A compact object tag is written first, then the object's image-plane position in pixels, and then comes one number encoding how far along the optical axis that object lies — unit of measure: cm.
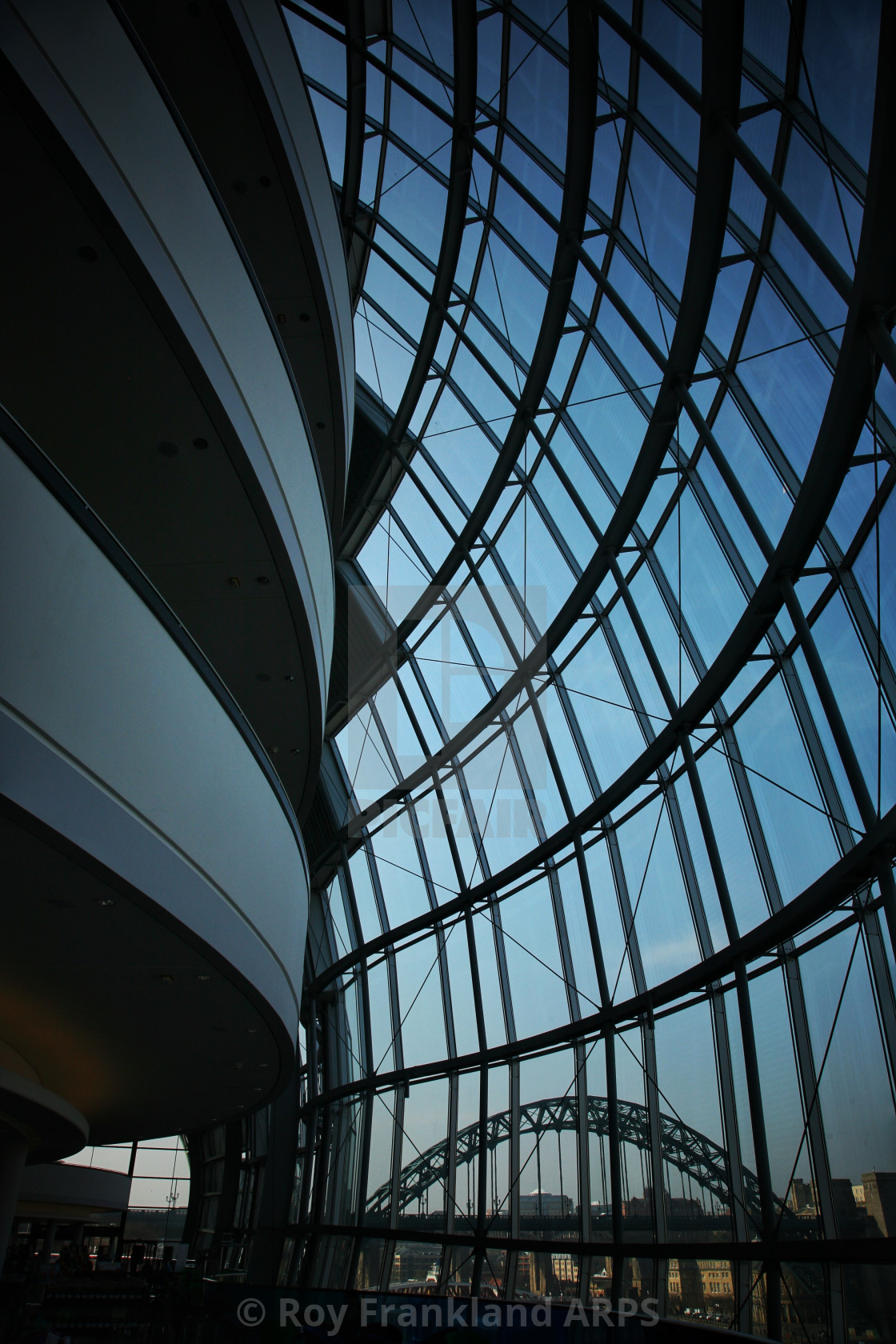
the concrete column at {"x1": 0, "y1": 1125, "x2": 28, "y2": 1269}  1587
